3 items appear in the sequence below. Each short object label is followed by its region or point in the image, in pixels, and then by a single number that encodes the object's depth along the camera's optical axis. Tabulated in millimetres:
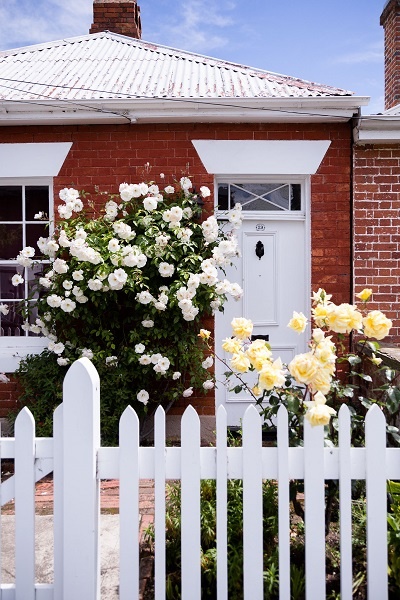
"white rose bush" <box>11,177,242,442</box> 5168
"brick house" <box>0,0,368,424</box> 5523
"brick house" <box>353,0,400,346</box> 5715
